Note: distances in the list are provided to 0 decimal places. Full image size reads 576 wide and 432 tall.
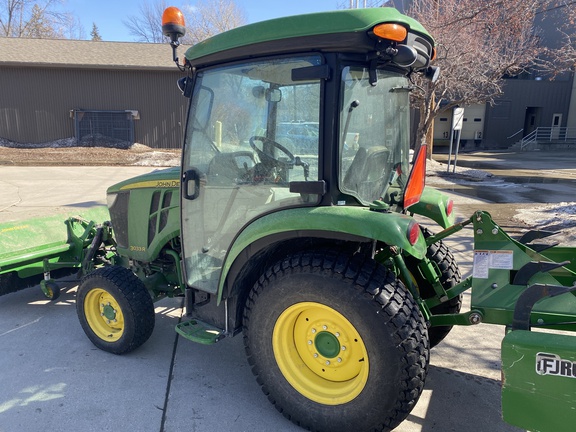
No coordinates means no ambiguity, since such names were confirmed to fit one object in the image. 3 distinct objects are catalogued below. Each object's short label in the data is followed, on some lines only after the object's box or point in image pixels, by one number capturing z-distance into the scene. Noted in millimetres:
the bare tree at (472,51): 10034
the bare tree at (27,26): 35062
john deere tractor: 2152
